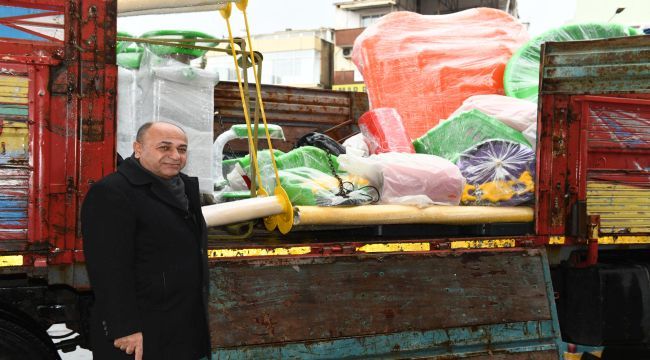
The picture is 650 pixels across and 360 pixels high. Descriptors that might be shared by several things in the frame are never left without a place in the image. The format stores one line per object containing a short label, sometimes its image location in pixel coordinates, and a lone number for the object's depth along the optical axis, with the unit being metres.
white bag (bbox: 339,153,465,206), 3.46
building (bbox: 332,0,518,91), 28.59
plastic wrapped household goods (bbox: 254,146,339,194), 3.73
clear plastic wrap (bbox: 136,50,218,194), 3.58
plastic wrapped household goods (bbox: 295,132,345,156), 4.16
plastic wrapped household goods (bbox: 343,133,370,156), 4.16
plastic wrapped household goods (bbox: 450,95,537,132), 4.00
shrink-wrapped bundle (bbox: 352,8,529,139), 4.85
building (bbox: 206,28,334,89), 34.28
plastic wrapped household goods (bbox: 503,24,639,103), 4.60
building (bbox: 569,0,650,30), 22.19
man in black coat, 2.08
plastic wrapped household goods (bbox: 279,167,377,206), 3.30
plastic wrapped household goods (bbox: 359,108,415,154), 4.10
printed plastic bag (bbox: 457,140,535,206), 3.67
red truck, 2.55
